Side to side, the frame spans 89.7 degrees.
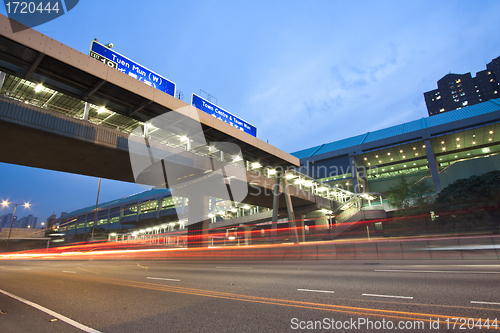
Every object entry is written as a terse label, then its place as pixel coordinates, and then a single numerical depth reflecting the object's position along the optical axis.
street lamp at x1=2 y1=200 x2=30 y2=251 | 38.54
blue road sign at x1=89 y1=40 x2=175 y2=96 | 15.34
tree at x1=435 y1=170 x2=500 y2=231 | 27.17
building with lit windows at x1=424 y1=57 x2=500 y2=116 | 141.95
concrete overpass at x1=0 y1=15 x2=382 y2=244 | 11.29
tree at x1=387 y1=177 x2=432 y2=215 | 40.38
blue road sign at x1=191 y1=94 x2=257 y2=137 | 20.45
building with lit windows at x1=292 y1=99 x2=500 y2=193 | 50.88
